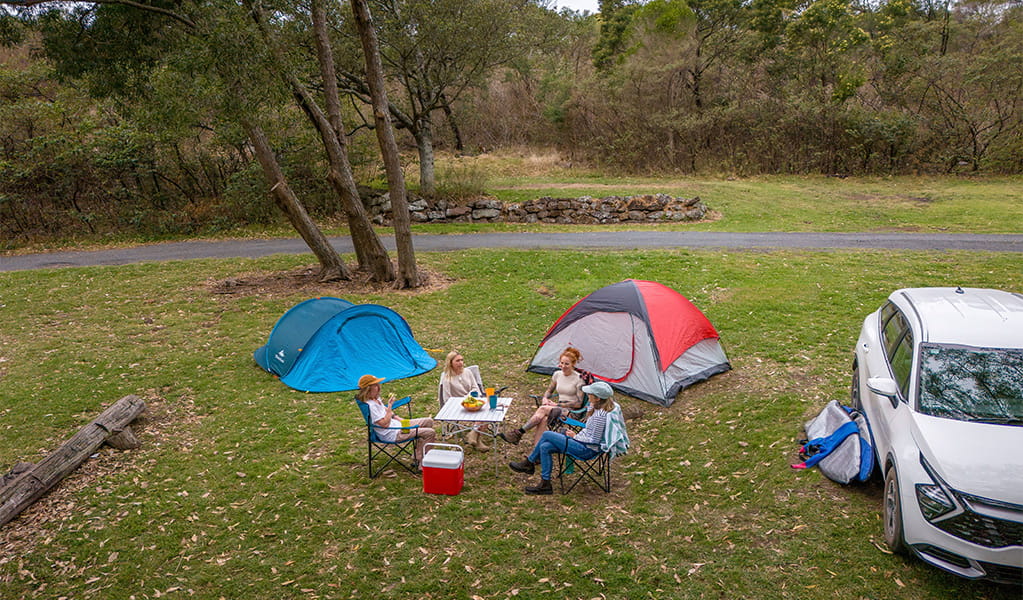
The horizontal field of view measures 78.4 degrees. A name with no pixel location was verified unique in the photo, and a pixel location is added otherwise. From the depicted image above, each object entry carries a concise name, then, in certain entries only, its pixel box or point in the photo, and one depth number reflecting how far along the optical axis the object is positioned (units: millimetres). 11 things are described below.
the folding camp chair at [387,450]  6699
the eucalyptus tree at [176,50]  11320
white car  4289
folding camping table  6789
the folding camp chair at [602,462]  6168
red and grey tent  8539
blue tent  9539
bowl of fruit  6980
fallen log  6199
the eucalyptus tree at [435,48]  20578
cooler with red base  6285
